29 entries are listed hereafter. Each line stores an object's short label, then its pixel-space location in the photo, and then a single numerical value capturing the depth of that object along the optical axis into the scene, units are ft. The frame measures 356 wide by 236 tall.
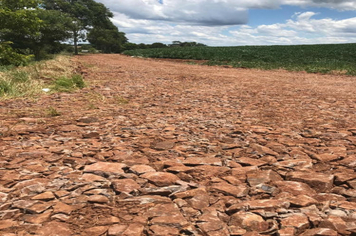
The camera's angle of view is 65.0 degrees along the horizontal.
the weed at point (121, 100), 18.56
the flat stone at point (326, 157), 9.39
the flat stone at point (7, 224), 5.54
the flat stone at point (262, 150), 9.93
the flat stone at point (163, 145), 10.28
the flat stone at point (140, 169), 8.23
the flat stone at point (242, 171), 8.08
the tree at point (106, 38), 164.76
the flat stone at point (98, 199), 6.59
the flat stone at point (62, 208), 6.11
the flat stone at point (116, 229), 5.51
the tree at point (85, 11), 141.38
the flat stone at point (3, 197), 6.45
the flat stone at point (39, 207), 6.10
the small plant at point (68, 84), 21.94
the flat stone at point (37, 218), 5.76
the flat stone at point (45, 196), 6.57
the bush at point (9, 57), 35.83
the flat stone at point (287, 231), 5.53
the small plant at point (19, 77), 23.58
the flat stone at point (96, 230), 5.52
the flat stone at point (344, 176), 7.81
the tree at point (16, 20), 35.99
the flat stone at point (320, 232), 5.47
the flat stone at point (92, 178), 7.59
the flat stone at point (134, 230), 5.52
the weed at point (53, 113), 14.38
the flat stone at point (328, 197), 6.88
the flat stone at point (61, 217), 5.86
